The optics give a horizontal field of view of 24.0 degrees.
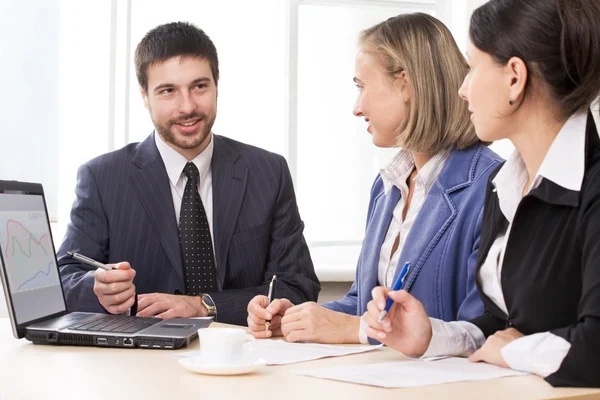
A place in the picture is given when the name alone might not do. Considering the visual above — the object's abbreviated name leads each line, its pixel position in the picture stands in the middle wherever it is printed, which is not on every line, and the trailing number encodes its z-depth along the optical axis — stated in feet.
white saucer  5.96
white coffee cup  6.07
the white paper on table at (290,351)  6.34
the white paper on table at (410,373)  5.83
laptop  6.52
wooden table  5.38
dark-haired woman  6.08
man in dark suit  8.07
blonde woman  7.23
